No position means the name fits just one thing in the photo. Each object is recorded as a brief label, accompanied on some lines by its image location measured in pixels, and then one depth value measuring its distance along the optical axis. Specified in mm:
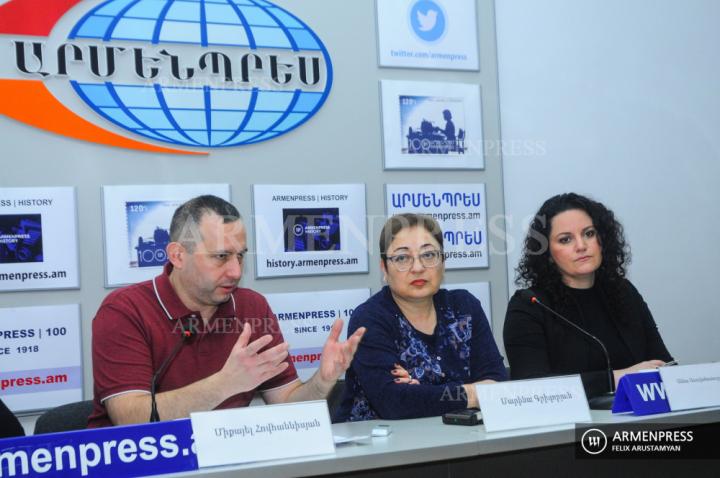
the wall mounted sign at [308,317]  2939
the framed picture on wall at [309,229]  2936
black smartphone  1716
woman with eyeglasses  2064
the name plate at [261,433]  1383
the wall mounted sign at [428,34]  3148
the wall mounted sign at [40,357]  2584
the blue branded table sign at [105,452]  1301
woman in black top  2393
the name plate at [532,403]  1639
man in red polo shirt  1827
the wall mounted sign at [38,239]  2596
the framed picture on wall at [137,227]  2734
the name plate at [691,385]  1807
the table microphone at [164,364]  1786
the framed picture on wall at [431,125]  3139
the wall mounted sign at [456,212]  3146
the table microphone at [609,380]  1923
